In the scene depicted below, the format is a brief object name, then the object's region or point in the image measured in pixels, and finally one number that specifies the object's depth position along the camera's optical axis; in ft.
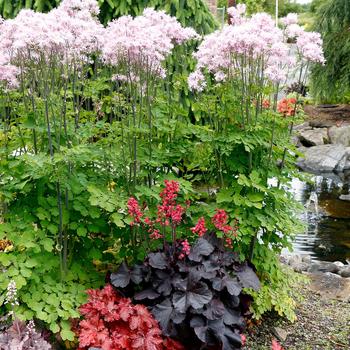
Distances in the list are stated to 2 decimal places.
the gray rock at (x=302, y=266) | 18.46
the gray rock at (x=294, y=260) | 18.77
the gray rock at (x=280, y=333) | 11.57
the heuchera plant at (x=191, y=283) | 9.32
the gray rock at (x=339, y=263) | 19.23
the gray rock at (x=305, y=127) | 47.97
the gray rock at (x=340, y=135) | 42.91
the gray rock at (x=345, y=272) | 18.33
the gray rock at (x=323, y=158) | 38.68
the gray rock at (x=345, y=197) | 30.01
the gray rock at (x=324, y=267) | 18.88
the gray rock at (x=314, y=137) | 43.75
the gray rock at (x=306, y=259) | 19.97
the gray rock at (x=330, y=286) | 14.64
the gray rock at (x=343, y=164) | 38.60
